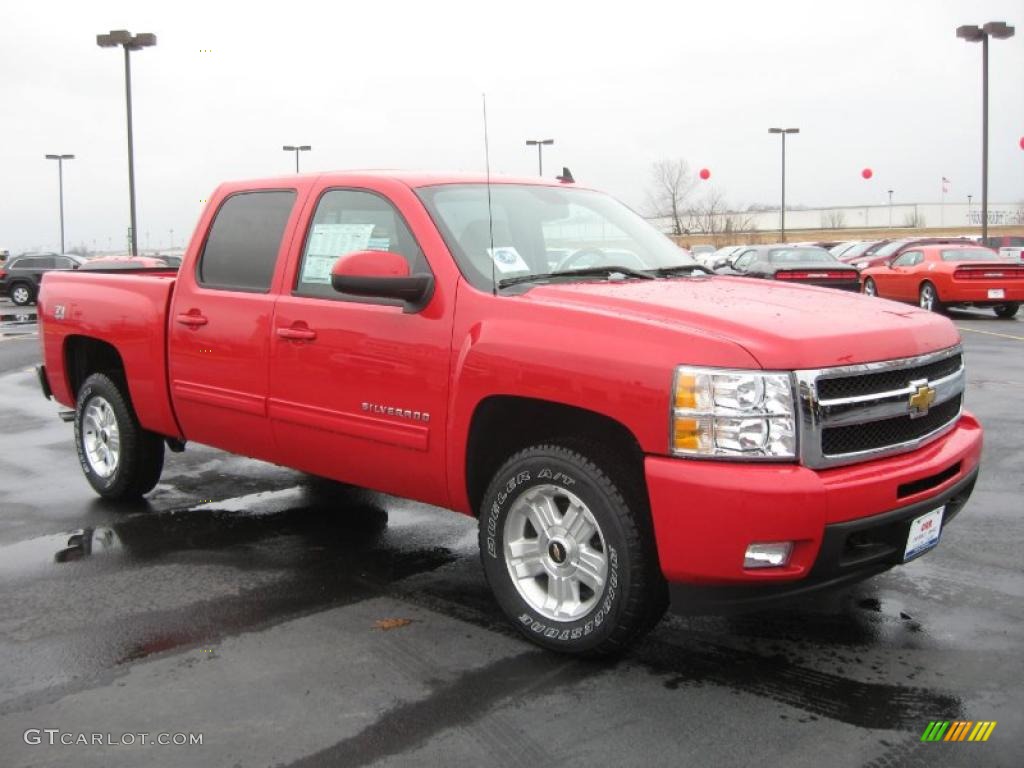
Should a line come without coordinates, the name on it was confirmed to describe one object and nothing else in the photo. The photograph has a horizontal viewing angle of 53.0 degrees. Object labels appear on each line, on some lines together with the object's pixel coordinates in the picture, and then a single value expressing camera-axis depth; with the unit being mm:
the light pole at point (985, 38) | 29438
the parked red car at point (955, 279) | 18594
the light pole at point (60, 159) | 54656
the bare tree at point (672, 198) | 75594
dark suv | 32000
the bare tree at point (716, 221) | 81125
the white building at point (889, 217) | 104375
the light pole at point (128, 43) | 27328
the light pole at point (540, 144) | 47862
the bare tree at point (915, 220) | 99212
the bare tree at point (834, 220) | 104938
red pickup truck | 3348
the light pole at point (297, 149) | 39581
